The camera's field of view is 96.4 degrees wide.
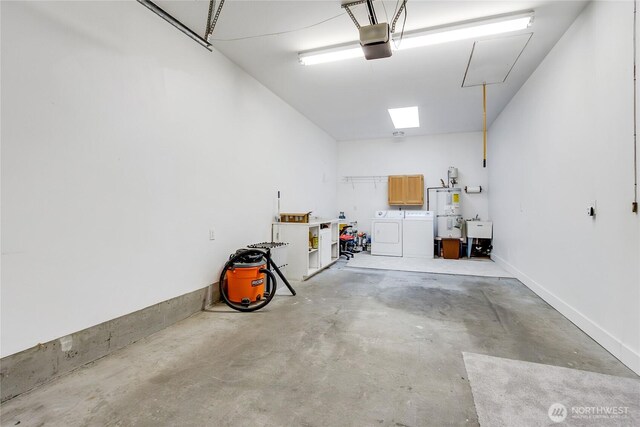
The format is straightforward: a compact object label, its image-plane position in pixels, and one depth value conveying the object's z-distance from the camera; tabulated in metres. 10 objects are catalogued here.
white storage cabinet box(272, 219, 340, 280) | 4.56
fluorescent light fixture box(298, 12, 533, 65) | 2.82
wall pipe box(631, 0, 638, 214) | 2.00
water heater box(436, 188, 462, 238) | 6.90
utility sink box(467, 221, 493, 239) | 6.40
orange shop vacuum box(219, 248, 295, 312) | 3.26
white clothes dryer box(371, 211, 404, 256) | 6.93
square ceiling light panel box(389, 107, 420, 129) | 5.67
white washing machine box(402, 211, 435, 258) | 6.71
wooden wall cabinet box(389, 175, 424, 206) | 7.36
